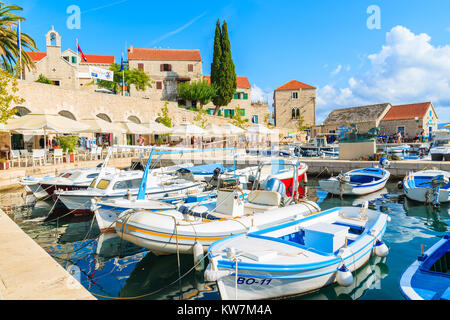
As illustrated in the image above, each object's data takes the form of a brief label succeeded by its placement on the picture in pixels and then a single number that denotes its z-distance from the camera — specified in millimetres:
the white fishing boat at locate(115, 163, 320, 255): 6816
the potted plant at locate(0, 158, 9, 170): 16891
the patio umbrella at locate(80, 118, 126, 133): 19938
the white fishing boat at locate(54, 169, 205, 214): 11367
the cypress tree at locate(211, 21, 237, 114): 44625
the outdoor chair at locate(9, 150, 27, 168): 17922
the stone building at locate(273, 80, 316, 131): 54156
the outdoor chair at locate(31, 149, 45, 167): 17900
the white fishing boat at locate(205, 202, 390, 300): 4965
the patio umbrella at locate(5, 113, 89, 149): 16062
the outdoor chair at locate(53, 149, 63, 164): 18861
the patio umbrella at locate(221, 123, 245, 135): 22862
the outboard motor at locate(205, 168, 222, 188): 14405
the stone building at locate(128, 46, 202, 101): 44500
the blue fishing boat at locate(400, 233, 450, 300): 4348
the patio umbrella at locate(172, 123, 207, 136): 22578
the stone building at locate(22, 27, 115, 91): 40406
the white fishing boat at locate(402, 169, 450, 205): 12430
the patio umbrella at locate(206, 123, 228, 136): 22514
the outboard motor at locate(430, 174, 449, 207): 12380
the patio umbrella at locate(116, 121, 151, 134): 22433
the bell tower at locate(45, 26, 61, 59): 41219
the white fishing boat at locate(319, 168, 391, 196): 14562
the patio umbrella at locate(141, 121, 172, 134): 23836
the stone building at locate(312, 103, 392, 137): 43938
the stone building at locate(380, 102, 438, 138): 40656
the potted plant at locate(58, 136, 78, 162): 21562
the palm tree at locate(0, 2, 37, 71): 22750
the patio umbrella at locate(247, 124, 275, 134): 19827
